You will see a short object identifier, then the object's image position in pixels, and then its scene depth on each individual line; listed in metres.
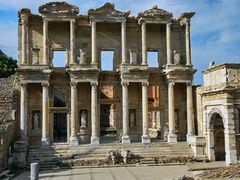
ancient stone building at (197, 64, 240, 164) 21.56
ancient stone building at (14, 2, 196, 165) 28.05
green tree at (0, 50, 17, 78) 48.22
